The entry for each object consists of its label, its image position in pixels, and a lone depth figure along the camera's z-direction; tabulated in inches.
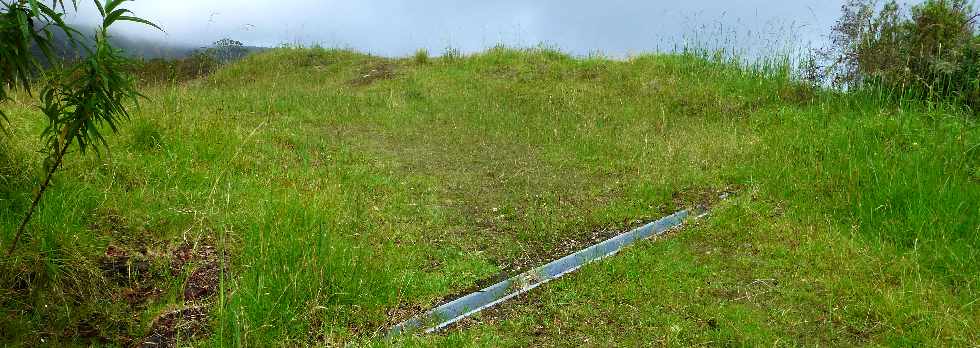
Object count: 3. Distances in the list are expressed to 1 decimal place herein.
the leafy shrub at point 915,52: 329.1
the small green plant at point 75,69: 125.3
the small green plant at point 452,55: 532.9
